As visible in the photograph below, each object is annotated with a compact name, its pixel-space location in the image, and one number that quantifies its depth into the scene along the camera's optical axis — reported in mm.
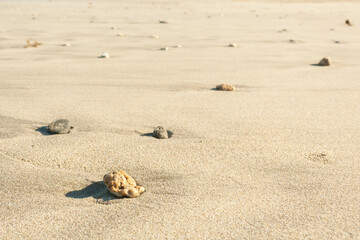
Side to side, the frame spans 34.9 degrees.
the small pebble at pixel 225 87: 1230
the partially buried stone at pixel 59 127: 953
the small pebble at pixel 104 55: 1660
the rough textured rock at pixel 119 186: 781
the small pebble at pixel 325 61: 1498
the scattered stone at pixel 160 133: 949
